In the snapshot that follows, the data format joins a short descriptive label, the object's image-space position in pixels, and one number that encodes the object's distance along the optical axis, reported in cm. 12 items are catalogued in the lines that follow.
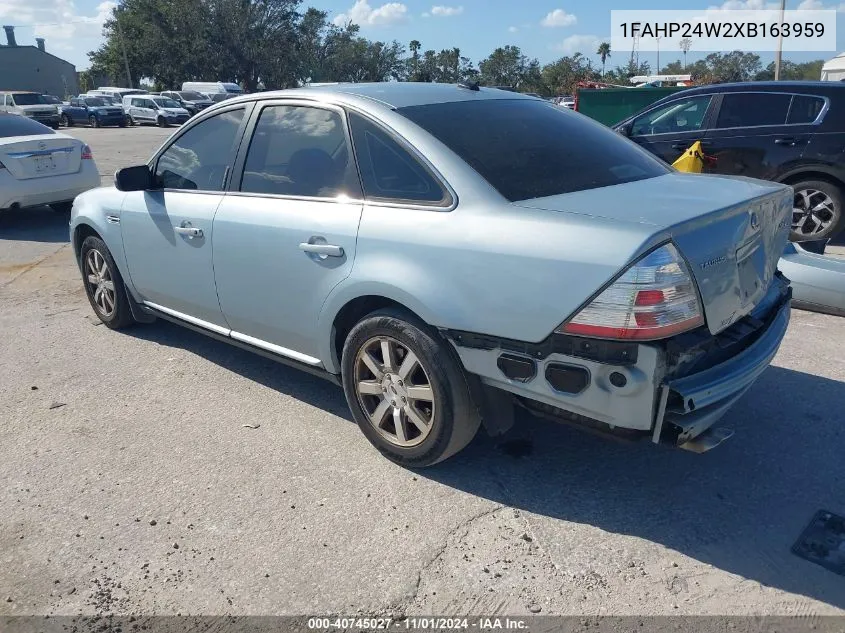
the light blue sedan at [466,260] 254
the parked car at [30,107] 3256
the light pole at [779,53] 2788
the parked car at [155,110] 3688
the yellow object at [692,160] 770
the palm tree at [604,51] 9975
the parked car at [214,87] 4428
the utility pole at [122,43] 5828
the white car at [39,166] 881
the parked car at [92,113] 3656
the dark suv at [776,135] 726
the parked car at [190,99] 4034
